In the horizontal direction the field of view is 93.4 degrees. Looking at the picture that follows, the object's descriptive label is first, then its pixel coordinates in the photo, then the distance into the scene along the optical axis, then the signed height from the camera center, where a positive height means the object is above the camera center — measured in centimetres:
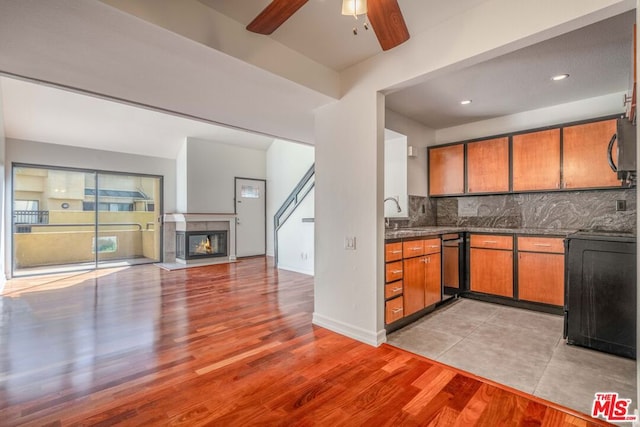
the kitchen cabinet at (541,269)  328 -61
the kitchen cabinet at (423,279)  301 -68
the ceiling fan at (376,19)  163 +119
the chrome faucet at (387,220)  391 -7
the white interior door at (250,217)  770 -5
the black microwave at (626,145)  213 +51
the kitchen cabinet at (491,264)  359 -61
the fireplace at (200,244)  667 -68
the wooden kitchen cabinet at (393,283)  276 -64
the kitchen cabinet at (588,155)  326 +67
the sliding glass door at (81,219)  559 -9
